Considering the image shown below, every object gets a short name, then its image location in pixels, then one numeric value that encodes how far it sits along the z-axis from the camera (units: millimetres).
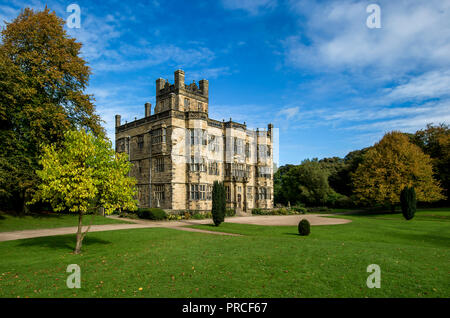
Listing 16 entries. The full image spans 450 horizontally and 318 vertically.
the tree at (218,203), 26203
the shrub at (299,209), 49375
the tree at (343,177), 65725
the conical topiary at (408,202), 33497
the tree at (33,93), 23062
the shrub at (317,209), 56781
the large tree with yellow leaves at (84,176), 13398
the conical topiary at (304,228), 20578
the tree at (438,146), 48875
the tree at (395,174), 43812
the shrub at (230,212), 38869
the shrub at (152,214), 31927
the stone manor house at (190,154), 36938
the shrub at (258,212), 44662
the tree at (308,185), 60438
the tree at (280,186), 68938
